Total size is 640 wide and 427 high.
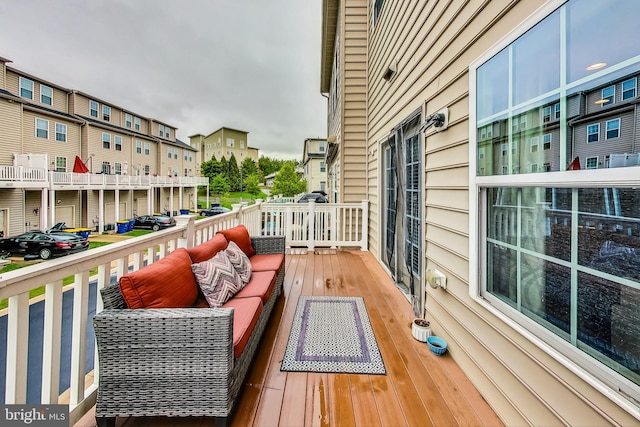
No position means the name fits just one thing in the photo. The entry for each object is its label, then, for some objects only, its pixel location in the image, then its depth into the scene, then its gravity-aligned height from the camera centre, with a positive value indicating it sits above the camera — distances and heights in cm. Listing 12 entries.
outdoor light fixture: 221 +74
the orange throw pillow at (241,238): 322 -40
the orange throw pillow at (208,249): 233 -41
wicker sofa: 146 -86
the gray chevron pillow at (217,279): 214 -62
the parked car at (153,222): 1531 -96
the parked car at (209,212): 1900 -45
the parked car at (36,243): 847 -121
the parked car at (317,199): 1203 +33
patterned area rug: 205 -120
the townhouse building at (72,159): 1147 +269
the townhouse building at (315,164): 2636 +415
